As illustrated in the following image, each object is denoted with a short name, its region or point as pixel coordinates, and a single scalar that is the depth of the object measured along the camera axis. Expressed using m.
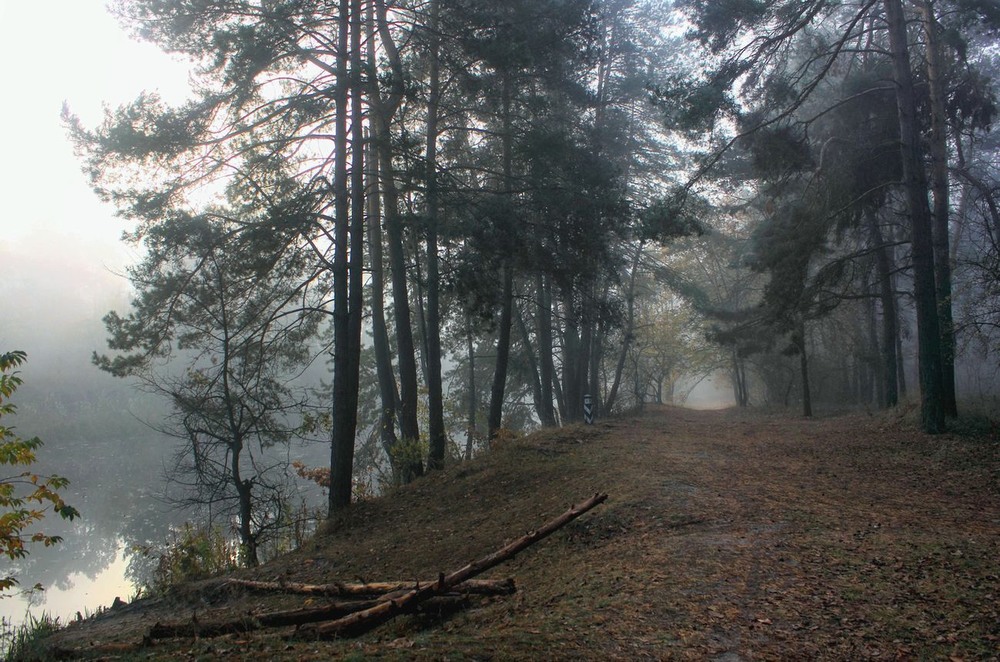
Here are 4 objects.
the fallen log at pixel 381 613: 5.44
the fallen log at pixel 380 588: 5.90
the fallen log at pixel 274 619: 5.74
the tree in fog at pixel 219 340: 11.30
